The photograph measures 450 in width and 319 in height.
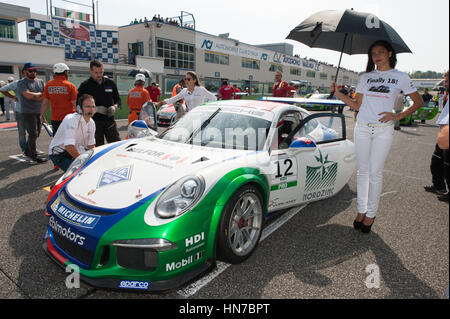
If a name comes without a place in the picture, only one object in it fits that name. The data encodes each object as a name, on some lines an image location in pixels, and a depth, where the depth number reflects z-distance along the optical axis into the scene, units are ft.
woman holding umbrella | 9.68
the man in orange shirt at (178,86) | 34.56
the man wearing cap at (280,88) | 27.14
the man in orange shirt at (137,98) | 20.74
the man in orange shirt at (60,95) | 15.55
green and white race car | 6.34
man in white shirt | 12.37
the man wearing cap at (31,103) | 17.39
